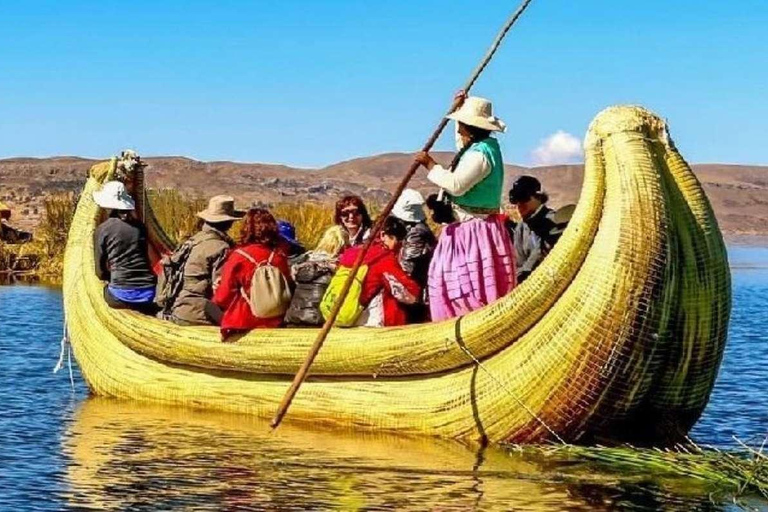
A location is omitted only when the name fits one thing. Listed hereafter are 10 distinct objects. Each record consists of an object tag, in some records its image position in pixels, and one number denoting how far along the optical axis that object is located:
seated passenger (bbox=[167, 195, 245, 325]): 11.70
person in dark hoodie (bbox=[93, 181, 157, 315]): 12.16
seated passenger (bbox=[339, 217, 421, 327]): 10.47
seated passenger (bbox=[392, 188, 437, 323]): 10.68
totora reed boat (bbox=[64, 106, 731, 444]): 8.74
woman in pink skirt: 9.81
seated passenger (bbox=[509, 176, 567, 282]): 10.55
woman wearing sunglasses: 11.54
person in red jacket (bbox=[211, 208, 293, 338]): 11.04
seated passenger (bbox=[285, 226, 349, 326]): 10.86
